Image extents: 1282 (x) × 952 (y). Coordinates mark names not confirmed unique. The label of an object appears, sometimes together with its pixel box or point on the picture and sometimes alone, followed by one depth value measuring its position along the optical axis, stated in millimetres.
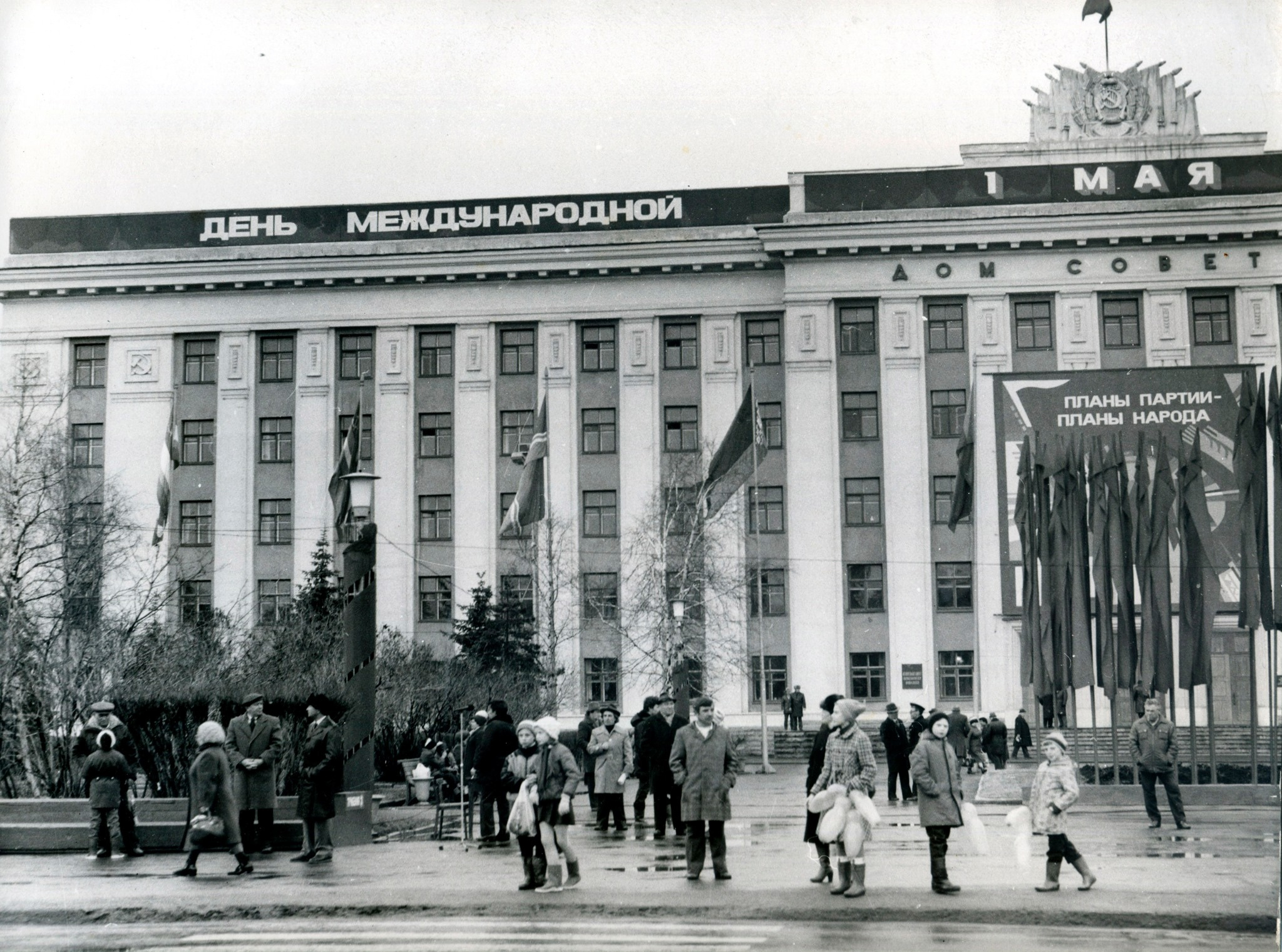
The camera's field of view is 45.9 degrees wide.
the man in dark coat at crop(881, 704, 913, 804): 23062
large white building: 50719
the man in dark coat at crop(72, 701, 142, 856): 17125
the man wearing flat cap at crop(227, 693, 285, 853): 16484
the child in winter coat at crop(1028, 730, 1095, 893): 13141
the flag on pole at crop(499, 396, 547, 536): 39562
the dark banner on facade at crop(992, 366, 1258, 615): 40594
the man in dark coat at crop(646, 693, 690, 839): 18219
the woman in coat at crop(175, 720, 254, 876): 15250
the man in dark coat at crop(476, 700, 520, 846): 17453
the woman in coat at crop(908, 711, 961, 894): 13102
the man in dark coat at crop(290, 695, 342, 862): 16016
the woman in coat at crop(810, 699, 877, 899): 13289
